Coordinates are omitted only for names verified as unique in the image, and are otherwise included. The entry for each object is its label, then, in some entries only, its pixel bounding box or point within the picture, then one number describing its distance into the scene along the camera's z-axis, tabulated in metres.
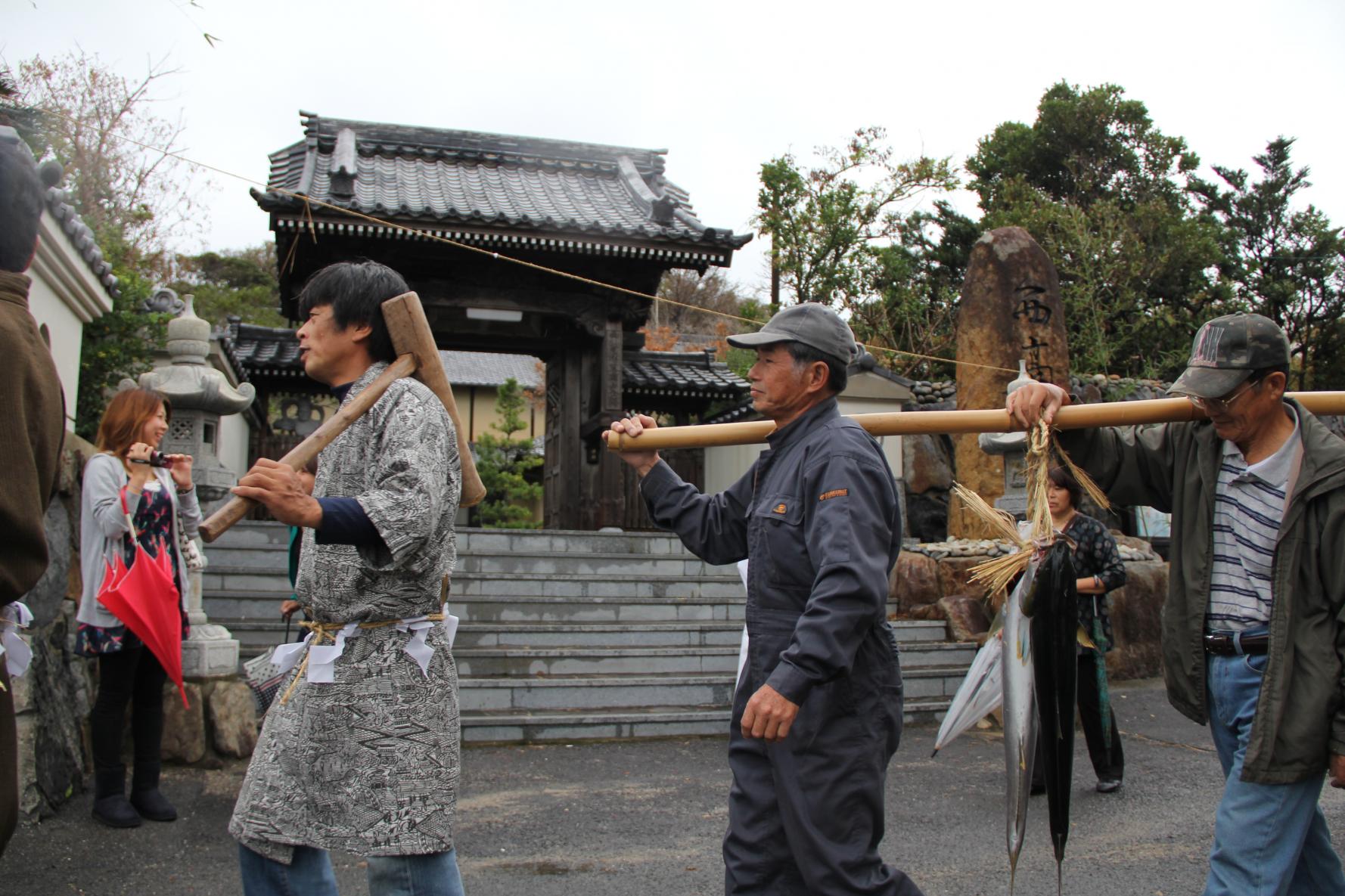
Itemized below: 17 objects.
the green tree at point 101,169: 17.64
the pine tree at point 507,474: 14.69
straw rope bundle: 2.69
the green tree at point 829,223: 21.64
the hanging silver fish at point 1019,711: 2.64
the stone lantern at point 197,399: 6.86
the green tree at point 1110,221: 20.62
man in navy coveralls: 2.27
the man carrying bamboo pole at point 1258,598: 2.46
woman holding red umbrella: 4.49
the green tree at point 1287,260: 22.70
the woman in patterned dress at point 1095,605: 5.36
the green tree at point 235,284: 24.47
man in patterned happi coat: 2.25
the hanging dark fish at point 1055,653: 2.60
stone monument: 12.34
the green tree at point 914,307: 21.77
